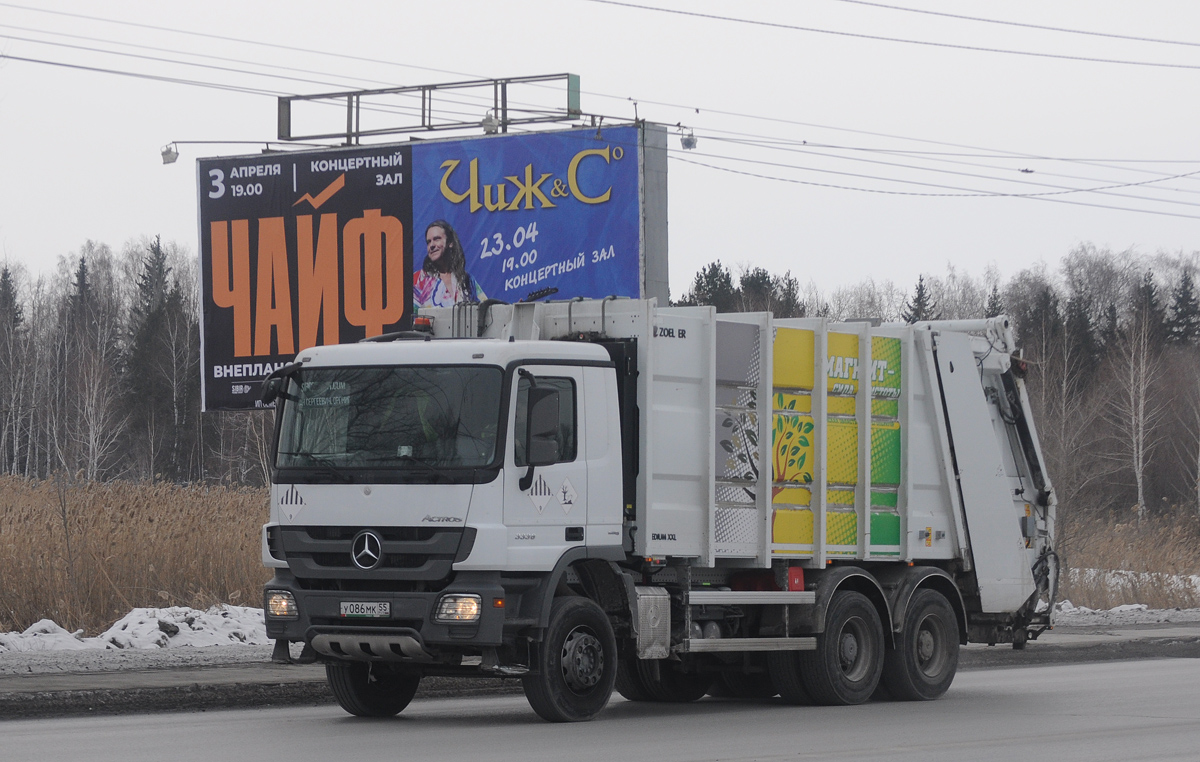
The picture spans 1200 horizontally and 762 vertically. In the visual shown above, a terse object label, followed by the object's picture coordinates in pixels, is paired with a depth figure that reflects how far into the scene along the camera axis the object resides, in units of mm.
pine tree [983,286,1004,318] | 93812
